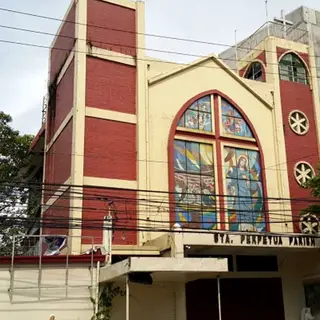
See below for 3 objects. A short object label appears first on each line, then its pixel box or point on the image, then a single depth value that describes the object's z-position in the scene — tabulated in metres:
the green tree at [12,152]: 20.37
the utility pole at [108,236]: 12.48
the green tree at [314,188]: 14.67
